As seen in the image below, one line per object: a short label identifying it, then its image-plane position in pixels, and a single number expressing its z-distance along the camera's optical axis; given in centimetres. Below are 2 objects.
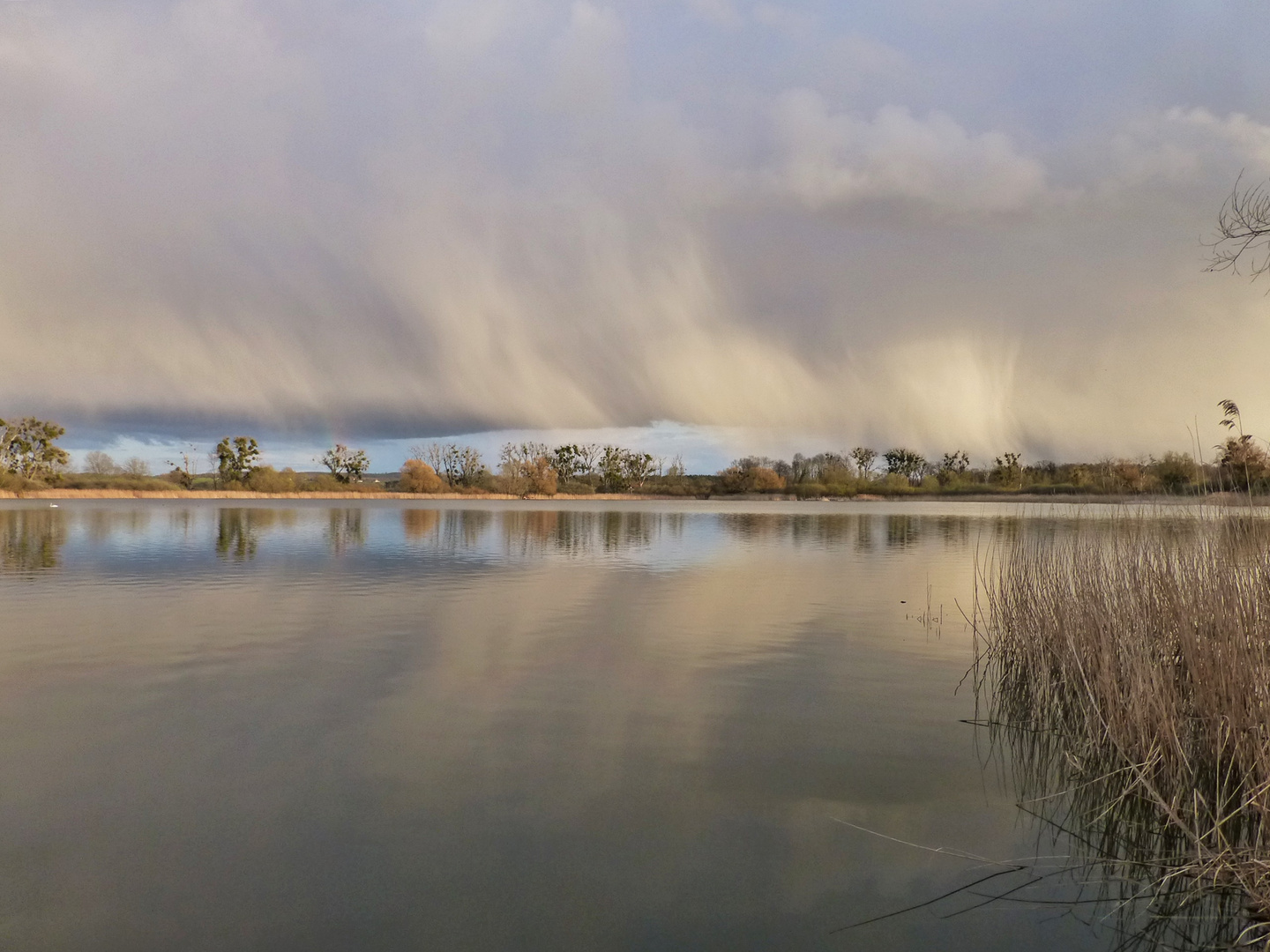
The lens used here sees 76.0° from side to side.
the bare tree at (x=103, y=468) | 8176
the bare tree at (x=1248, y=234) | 606
